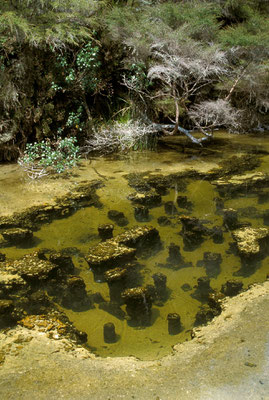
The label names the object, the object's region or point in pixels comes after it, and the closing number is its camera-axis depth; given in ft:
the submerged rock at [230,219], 12.52
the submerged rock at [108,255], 10.17
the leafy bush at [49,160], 18.67
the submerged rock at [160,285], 9.11
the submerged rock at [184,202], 14.65
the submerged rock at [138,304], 8.30
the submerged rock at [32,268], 9.66
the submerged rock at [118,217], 13.20
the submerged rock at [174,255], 10.64
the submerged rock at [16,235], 11.87
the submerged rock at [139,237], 11.38
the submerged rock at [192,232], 11.56
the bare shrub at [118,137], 22.25
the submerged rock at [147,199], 14.93
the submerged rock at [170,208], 14.07
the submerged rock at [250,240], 10.44
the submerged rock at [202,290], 8.98
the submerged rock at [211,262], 10.07
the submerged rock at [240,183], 16.40
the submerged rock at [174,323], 7.82
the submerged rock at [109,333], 7.64
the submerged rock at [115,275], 9.38
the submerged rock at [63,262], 10.13
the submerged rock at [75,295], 8.80
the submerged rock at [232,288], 8.93
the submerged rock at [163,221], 13.05
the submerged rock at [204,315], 8.06
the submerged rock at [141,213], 13.48
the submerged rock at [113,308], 8.45
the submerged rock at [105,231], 12.03
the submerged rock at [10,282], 9.23
